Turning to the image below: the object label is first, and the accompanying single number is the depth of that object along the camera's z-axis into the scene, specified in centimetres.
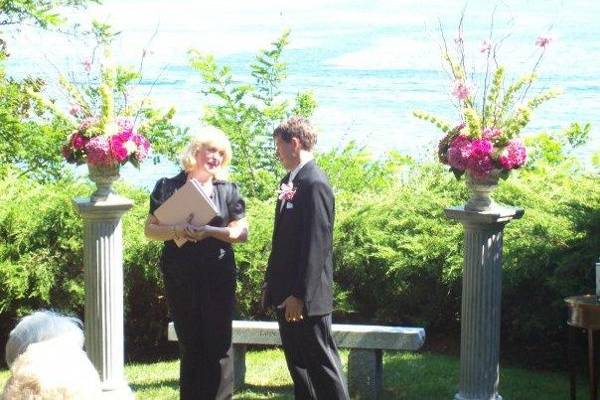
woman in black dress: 604
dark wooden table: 591
